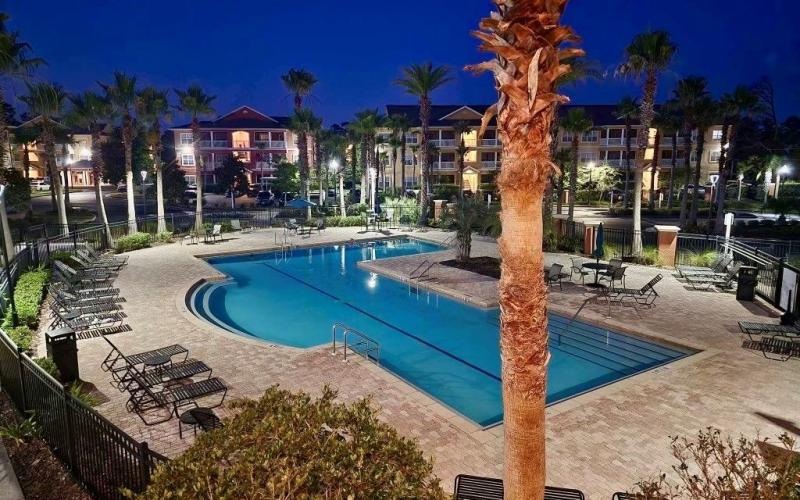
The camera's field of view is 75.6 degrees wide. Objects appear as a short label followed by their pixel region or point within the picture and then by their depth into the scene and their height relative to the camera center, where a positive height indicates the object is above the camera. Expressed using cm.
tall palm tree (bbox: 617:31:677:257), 2128 +454
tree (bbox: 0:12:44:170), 1301 +330
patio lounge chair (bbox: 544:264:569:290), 1628 -309
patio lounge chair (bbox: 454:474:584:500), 529 -324
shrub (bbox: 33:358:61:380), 815 -295
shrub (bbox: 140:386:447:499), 347 -200
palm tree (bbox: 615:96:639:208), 4056 +516
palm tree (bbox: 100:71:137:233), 2522 +370
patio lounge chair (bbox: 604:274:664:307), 1409 -347
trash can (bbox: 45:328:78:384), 855 -284
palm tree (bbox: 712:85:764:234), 2838 +360
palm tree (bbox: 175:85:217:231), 2830 +398
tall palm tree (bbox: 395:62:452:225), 3244 +584
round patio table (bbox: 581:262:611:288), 1625 -297
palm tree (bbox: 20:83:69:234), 2267 +248
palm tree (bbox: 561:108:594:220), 3272 +331
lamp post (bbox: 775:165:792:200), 3859 +36
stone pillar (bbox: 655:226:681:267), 1931 -260
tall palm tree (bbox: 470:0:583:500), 395 -18
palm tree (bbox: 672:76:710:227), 2900 +445
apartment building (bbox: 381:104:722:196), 5700 +315
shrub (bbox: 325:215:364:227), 3312 -279
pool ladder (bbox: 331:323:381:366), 1105 -401
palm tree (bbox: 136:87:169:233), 2695 +359
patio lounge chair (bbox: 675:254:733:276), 1653 -301
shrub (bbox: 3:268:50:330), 1181 -289
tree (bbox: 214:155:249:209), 5059 +34
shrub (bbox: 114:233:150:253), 2328 -286
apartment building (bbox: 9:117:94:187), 6194 +164
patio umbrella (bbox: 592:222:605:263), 1702 -220
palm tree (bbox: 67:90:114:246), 2552 +317
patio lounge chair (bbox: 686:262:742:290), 1567 -323
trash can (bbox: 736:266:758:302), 1454 -301
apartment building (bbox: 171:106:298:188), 6488 +440
